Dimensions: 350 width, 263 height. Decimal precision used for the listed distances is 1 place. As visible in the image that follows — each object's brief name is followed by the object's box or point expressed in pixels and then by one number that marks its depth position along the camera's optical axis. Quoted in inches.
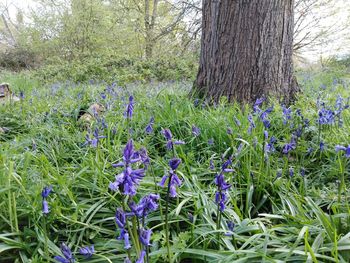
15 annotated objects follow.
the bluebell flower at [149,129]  76.7
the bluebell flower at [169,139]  47.2
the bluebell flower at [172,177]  35.2
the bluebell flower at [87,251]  40.2
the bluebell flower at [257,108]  96.0
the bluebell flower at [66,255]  35.9
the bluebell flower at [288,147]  69.9
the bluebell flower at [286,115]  96.4
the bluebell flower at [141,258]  32.6
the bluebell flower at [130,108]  70.9
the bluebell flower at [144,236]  34.1
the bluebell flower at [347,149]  51.1
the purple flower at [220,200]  45.8
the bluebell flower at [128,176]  33.1
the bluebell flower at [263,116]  82.4
